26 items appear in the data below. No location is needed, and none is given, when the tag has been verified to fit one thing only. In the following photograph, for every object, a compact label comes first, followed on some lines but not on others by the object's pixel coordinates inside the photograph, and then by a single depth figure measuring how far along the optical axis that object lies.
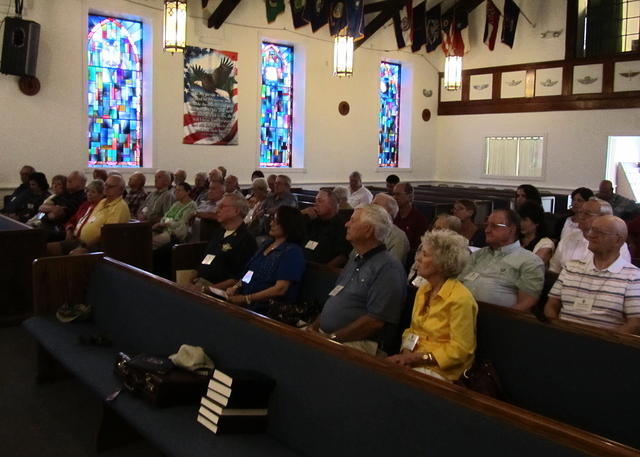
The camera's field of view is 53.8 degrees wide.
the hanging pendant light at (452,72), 9.97
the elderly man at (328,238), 4.55
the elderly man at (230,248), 4.08
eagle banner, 9.61
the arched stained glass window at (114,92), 8.90
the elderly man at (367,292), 2.85
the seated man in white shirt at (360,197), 8.35
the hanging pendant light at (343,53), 7.98
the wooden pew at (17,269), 4.76
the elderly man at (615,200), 8.08
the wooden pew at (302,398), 1.58
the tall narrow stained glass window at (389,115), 12.76
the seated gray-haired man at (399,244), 4.27
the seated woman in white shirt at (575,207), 4.81
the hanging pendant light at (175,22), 6.46
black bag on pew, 2.53
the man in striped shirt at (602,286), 2.78
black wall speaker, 7.52
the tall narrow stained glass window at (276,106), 10.86
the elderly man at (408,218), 5.17
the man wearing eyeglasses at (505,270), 3.08
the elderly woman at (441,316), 2.45
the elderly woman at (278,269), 3.53
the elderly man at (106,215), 5.39
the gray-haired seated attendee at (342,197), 5.97
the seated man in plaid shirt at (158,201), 6.74
